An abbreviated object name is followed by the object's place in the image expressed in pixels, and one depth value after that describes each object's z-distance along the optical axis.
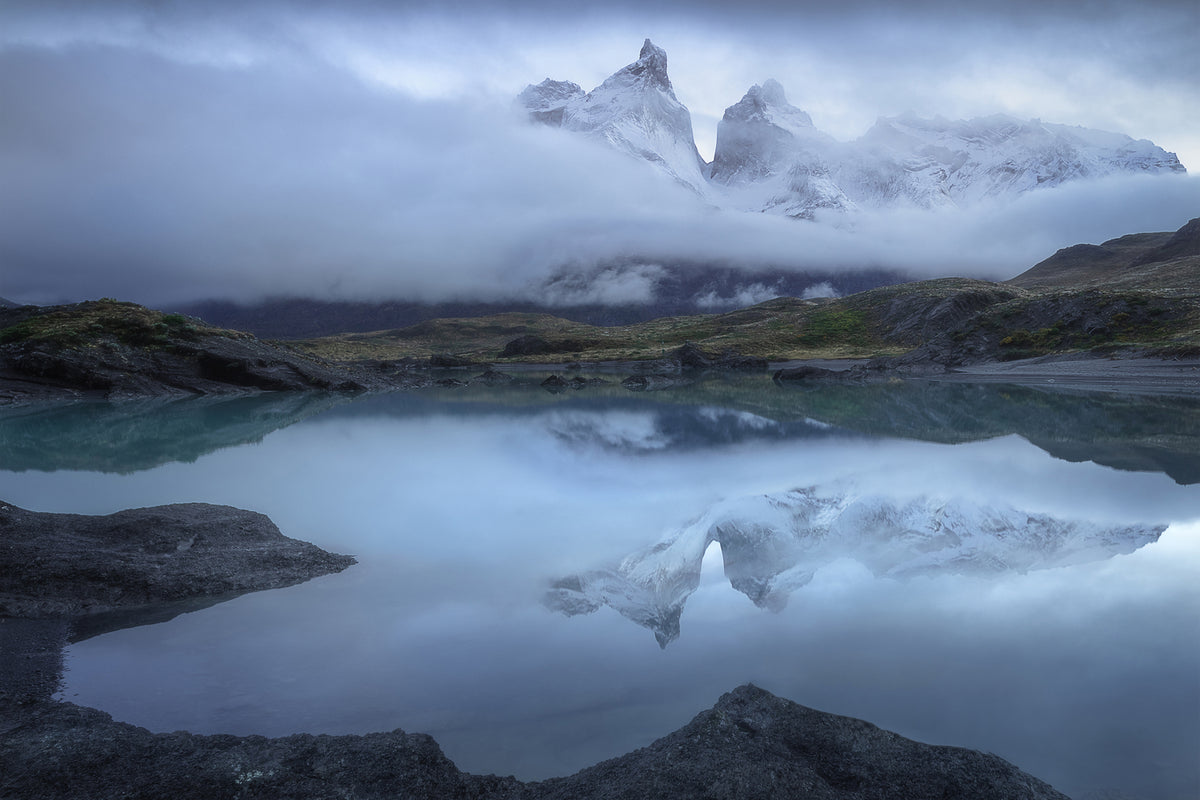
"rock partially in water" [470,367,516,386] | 68.60
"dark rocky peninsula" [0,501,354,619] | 8.03
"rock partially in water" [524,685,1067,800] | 4.44
